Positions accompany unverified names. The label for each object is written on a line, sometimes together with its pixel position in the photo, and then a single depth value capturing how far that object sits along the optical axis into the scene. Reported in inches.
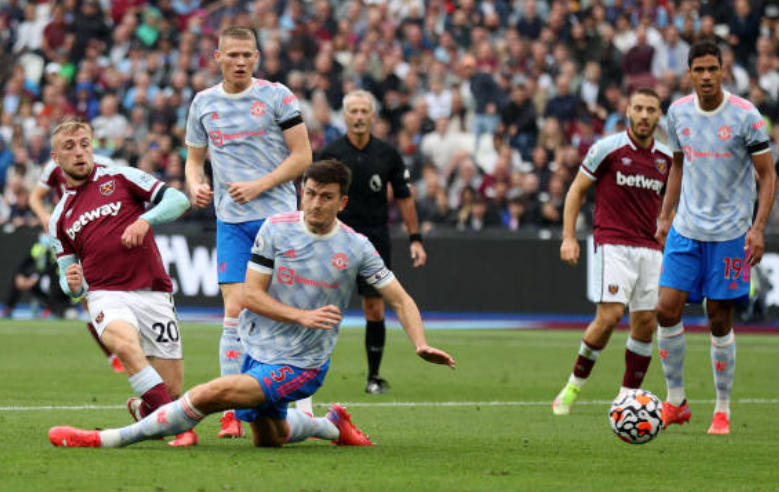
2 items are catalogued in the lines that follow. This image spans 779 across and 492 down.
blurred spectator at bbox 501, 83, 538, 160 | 1856.5
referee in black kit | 1024.2
